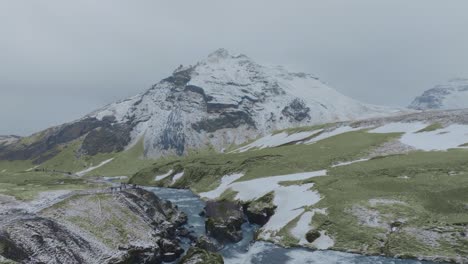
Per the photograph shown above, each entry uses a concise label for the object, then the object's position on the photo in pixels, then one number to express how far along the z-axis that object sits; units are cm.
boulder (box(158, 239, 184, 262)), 6003
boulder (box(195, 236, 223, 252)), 5883
